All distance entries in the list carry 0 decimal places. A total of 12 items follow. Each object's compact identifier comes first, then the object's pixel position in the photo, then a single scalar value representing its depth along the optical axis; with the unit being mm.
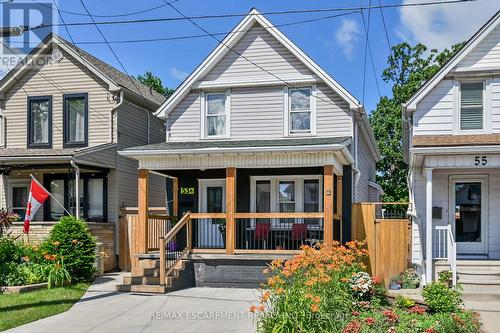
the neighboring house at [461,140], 13438
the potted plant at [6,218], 13750
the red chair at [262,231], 14617
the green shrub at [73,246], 13062
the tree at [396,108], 30688
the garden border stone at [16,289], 11562
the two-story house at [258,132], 14680
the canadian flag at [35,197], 14531
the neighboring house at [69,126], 17594
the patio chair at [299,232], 14118
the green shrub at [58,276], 12422
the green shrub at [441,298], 8461
